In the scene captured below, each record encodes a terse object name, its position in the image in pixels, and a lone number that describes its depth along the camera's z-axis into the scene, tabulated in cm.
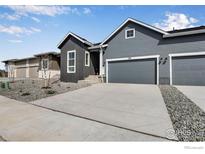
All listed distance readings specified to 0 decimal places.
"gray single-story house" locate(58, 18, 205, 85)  1057
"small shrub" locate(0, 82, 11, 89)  1187
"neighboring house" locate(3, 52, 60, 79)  1881
